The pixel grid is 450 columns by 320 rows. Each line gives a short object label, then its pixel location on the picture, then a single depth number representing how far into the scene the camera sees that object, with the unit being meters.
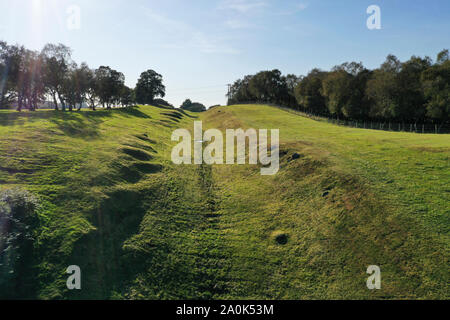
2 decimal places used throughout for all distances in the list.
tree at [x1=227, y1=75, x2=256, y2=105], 174.00
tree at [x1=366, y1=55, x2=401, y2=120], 65.25
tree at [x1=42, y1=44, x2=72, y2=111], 62.21
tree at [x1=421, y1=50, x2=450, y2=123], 56.56
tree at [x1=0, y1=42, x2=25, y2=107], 53.31
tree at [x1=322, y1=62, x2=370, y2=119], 77.88
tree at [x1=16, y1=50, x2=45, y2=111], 57.81
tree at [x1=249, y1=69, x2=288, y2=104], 142.75
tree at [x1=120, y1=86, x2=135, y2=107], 129.14
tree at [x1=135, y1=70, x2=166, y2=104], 143.50
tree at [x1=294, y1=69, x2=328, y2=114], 102.94
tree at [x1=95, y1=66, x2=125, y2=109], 88.94
